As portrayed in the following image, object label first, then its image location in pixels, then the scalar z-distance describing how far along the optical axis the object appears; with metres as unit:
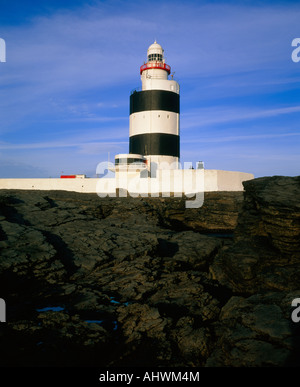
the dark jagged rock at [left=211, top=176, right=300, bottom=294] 6.73
